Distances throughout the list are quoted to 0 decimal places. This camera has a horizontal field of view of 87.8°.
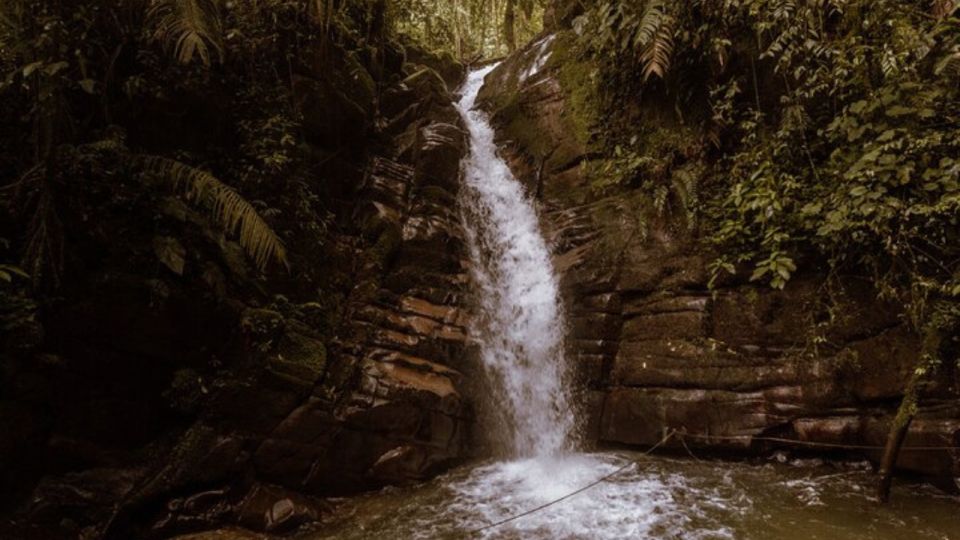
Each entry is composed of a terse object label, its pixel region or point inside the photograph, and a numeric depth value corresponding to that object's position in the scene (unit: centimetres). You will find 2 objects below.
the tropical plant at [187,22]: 461
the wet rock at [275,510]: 464
